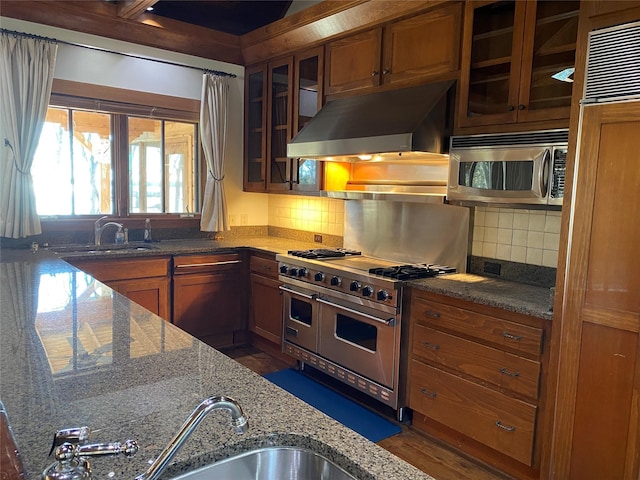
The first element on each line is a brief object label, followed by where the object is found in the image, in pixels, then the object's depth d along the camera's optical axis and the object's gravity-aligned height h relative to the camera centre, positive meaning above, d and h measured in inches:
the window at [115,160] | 153.9 +8.1
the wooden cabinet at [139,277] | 141.3 -27.6
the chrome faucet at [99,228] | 158.7 -14.3
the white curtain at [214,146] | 175.6 +15.3
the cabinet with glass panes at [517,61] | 96.7 +28.7
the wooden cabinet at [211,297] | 157.0 -36.3
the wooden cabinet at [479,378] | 92.2 -37.5
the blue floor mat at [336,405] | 115.6 -55.4
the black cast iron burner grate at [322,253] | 145.8 -18.7
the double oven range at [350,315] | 116.9 -32.6
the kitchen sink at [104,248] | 147.9 -20.0
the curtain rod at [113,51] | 138.6 +42.3
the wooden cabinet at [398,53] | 115.9 +37.3
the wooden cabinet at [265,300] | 158.1 -36.7
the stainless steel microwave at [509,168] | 94.7 +6.2
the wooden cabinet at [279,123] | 166.1 +23.4
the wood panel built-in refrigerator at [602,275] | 73.9 -11.8
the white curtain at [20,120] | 138.0 +17.7
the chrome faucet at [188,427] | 33.0 -16.7
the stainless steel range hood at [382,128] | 112.3 +16.4
